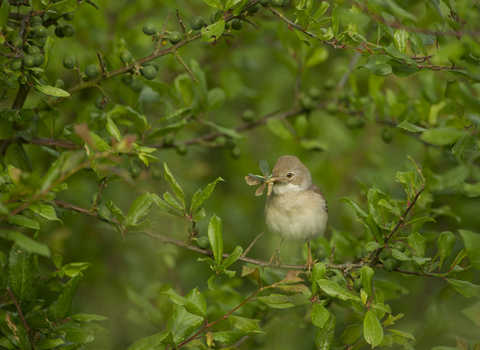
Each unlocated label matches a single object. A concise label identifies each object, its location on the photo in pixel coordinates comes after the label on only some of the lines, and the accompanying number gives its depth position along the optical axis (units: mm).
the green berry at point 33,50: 5262
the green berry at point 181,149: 7328
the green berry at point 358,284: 5824
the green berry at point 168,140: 7184
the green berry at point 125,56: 5926
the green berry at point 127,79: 6489
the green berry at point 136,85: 6324
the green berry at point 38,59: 5148
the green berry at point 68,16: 5859
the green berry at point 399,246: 5574
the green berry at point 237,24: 5766
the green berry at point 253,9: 5531
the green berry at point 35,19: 5402
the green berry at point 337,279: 5653
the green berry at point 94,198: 5647
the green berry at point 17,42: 5074
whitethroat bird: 8477
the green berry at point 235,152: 7957
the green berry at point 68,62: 5863
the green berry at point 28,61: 5031
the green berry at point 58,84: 5836
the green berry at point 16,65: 5062
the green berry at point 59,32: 6135
